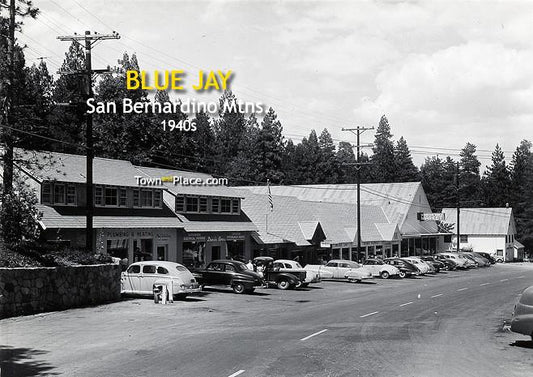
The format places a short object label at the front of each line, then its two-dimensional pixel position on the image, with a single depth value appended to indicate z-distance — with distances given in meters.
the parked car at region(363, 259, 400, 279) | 50.66
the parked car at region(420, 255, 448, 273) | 61.02
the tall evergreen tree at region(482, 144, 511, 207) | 142.25
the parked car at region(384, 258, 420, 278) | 52.66
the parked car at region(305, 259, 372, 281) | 44.81
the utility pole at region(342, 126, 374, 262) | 52.88
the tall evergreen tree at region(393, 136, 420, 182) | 152.50
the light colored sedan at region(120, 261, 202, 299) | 28.73
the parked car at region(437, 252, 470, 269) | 67.44
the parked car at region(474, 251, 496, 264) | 80.59
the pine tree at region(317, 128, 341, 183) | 138.75
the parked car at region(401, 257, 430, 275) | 55.44
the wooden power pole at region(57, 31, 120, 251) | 27.83
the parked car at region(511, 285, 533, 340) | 17.47
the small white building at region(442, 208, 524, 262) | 96.00
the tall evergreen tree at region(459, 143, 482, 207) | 147.93
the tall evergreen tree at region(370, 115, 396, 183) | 153.50
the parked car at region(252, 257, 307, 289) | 37.31
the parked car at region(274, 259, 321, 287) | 37.69
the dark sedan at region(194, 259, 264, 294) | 33.09
